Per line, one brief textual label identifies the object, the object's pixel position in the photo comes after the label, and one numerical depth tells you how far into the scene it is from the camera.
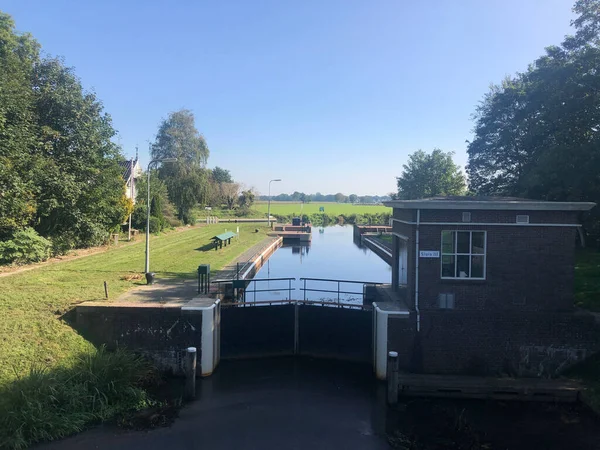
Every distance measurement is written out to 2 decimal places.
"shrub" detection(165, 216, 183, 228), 42.34
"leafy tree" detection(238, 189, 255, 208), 73.25
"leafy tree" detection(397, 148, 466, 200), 50.22
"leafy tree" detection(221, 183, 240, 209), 71.78
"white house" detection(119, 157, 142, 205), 42.88
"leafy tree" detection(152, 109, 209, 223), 44.53
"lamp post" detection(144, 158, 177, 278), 16.73
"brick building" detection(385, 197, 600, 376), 11.10
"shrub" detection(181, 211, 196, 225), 47.15
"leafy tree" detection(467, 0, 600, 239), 17.52
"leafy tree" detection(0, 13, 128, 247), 16.38
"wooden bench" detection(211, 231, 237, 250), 28.61
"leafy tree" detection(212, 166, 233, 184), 93.68
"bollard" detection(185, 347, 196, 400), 10.18
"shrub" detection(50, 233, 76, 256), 21.50
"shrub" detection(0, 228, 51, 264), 17.83
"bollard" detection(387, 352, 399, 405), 10.12
